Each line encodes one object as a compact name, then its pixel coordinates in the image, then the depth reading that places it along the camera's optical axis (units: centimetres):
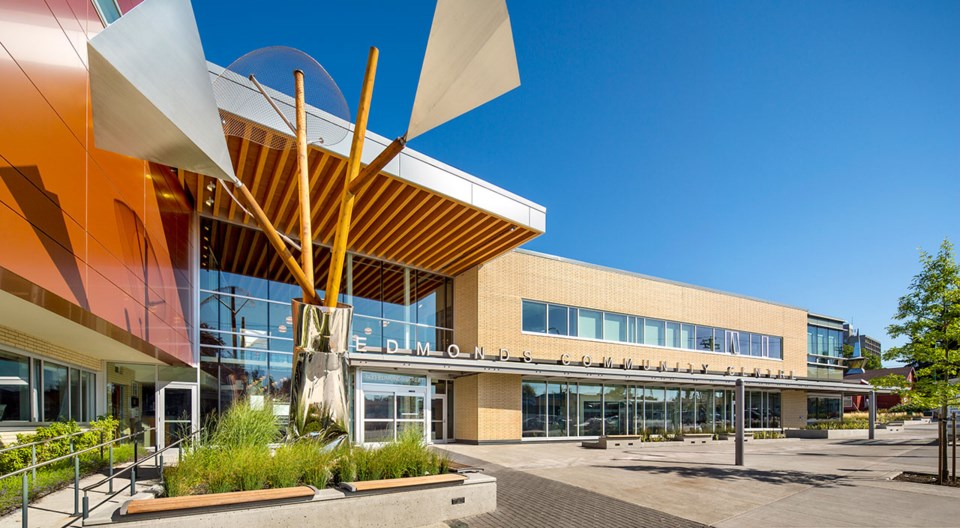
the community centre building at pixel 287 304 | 679
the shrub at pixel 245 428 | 858
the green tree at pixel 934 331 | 1395
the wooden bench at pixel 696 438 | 2623
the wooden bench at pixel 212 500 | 649
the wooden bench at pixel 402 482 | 805
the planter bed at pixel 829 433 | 3128
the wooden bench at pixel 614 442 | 2233
